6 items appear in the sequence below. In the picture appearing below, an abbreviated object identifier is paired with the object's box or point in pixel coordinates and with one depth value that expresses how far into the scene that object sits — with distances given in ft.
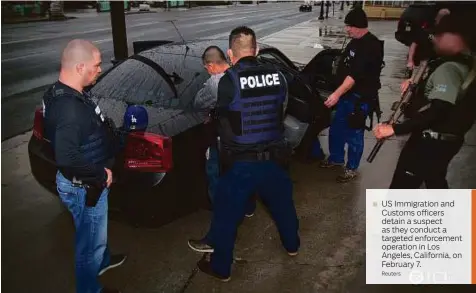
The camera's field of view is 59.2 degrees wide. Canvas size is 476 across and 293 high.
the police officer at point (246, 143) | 8.43
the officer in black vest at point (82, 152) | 6.97
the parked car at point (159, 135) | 9.30
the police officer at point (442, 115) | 8.41
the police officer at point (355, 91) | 13.41
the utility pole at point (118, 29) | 22.63
